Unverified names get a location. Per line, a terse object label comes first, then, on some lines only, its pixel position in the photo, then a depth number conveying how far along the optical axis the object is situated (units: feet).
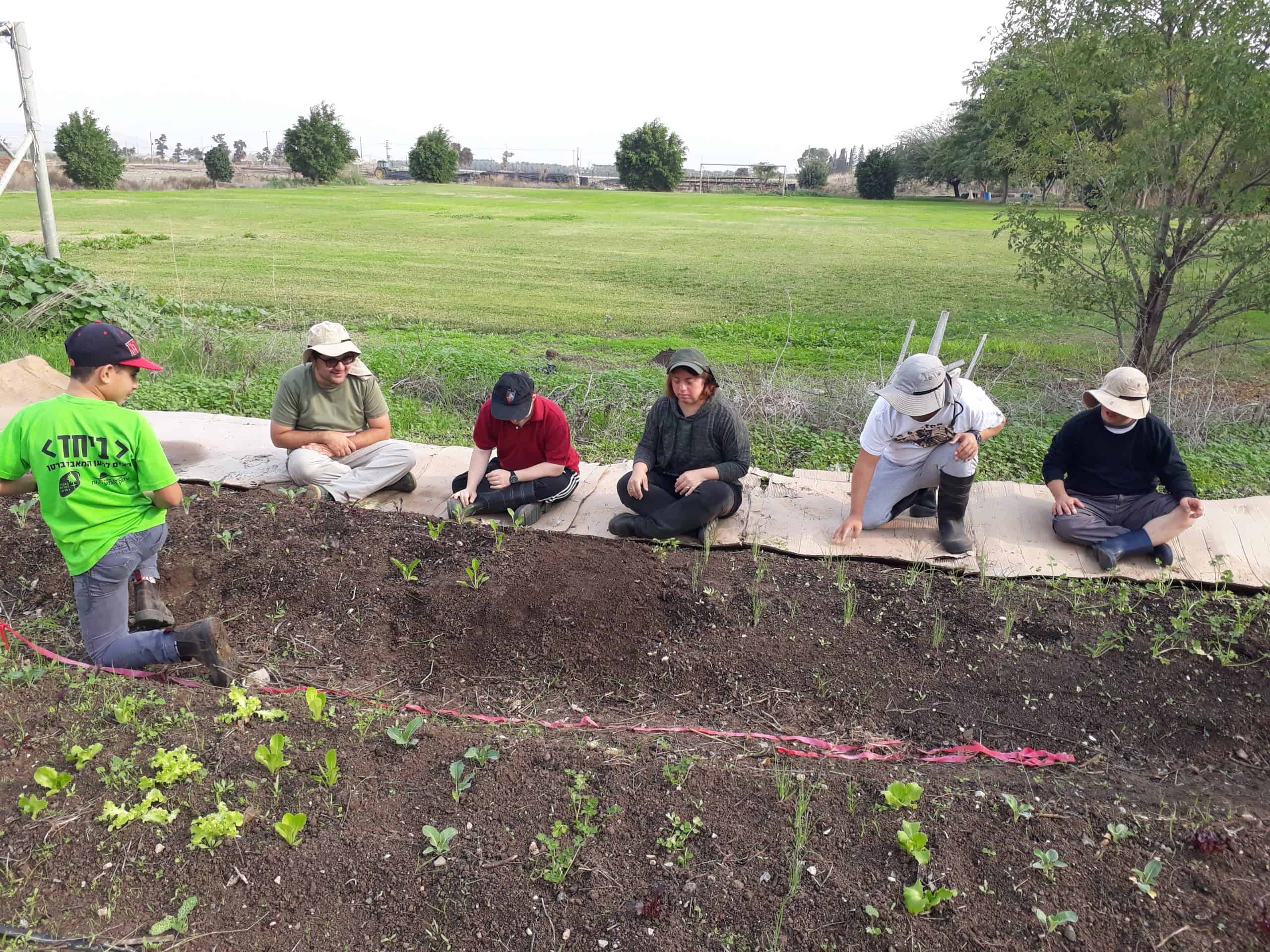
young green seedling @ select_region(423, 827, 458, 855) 7.63
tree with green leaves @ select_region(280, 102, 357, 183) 158.10
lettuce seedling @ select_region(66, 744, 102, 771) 8.47
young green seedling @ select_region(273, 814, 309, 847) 7.61
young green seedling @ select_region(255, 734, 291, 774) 8.27
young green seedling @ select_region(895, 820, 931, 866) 7.52
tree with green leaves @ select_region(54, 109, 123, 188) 118.83
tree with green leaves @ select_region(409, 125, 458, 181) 179.32
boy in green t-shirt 10.27
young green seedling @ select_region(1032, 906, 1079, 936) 6.98
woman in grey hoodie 14.61
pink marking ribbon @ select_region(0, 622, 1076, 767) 9.58
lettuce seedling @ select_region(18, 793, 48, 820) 7.78
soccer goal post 190.90
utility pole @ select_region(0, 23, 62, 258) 24.35
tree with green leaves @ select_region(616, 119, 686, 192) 178.09
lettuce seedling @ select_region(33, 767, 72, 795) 8.09
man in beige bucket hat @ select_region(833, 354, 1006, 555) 14.25
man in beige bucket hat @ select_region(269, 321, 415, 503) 16.15
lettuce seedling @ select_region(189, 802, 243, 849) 7.63
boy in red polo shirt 15.51
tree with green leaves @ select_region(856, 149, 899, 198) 159.94
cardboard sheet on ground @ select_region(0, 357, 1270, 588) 14.14
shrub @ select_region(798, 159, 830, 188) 183.62
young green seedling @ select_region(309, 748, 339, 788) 8.28
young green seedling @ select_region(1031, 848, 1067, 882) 7.49
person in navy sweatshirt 13.92
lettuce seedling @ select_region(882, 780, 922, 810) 8.08
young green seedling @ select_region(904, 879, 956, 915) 7.04
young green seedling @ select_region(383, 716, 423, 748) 8.96
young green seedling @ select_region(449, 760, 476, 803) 8.34
